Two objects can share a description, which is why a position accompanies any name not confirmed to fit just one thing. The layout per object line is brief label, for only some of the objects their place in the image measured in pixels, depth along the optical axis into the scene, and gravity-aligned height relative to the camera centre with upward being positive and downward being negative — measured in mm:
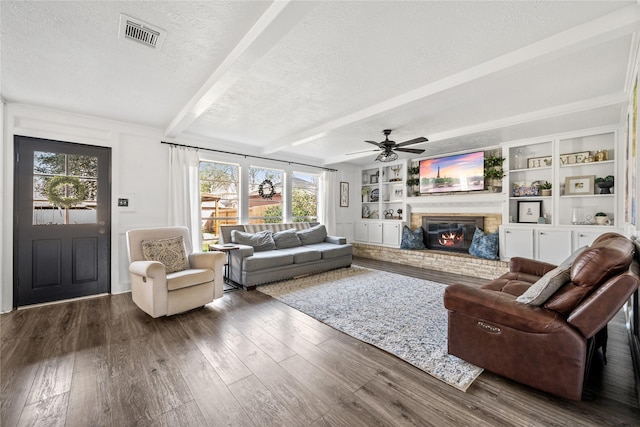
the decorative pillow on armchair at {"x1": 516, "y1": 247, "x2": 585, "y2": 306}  1693 -491
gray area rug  2039 -1141
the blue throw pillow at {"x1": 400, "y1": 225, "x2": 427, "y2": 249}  5824 -594
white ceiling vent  1813 +1322
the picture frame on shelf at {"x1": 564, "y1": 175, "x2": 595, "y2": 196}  3979 +427
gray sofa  3973 -681
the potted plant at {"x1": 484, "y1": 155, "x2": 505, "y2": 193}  4797 +744
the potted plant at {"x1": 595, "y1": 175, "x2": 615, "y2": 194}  3768 +429
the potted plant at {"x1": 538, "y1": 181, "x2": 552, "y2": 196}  4379 +418
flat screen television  5070 +814
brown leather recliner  1502 -712
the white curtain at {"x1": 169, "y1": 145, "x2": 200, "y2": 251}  4219 +370
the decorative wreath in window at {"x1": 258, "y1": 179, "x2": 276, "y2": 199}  5586 +498
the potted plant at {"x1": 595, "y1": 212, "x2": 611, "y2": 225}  3846 -96
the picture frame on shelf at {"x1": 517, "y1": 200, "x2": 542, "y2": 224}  4535 +27
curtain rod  4293 +1135
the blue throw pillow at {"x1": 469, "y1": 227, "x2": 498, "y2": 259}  4723 -600
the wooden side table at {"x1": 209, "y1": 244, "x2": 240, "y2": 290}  3903 -743
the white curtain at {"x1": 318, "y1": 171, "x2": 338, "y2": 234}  6609 +269
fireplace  5293 -397
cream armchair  2764 -704
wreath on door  3369 +280
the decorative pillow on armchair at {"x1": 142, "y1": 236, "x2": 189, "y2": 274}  3163 -501
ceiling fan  3977 +992
